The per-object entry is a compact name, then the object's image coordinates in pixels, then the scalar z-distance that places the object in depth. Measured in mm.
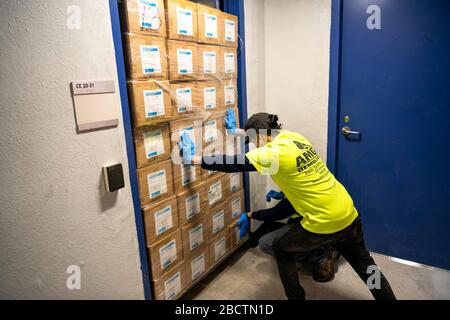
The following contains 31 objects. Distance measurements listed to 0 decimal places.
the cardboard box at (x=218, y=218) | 2174
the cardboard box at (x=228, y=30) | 2053
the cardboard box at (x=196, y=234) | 1955
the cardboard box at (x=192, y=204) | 1891
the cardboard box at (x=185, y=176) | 1831
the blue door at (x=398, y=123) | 2074
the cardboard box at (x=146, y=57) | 1472
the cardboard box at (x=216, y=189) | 2107
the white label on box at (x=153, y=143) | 1628
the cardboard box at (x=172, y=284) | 1803
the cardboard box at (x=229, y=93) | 2148
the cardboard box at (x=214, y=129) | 2021
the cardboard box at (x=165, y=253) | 1743
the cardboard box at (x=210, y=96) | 1949
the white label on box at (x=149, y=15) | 1493
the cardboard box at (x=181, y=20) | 1647
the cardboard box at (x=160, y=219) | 1683
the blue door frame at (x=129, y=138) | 1388
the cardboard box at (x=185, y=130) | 1779
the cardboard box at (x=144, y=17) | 1443
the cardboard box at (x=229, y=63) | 2127
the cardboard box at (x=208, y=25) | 1860
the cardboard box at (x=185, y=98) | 1735
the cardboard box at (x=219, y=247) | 2216
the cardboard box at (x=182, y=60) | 1686
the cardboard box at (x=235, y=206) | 2361
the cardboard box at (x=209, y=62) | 1910
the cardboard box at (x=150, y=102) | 1514
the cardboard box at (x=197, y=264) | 2014
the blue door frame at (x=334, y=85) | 2252
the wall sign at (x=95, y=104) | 1268
